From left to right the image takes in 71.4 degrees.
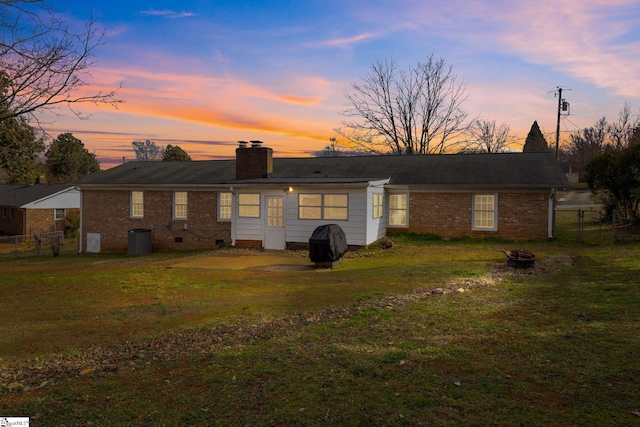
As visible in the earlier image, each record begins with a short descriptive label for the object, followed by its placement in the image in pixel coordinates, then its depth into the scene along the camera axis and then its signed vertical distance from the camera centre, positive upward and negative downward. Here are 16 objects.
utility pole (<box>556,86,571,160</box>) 42.97 +9.58
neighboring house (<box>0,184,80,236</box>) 35.94 -0.79
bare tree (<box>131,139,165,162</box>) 92.75 +10.42
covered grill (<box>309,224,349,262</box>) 14.33 -1.44
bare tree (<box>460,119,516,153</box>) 54.66 +8.50
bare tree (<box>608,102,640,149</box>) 58.28 +9.42
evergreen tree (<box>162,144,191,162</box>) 54.12 +5.60
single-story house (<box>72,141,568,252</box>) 18.38 +0.08
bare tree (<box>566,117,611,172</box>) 62.56 +8.92
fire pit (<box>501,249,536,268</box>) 13.02 -1.65
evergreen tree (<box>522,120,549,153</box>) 55.40 +7.87
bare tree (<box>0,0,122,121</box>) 8.45 +2.29
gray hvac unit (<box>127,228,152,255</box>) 21.88 -2.11
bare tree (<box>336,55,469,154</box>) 43.09 +8.56
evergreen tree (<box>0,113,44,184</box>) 12.00 +1.67
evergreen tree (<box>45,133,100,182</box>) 63.25 +5.41
